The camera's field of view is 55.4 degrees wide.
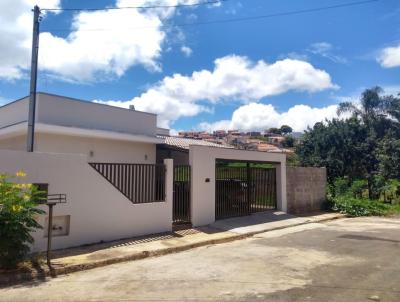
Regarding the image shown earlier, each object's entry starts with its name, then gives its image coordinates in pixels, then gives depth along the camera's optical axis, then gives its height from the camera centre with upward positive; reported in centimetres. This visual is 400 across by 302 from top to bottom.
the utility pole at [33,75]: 1028 +307
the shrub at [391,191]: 2336 -8
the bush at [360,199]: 1939 -54
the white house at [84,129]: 1381 +228
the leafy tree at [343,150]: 2716 +285
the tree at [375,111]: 2822 +594
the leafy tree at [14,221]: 726 -64
